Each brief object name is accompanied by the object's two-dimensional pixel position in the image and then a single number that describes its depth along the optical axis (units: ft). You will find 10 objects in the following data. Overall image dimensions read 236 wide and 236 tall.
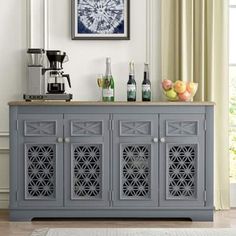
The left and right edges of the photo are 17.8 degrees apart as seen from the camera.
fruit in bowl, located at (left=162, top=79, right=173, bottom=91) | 19.86
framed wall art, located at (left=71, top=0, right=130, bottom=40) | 20.80
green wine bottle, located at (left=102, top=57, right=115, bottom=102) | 20.25
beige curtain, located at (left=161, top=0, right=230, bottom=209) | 20.53
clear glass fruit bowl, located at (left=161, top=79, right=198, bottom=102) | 19.63
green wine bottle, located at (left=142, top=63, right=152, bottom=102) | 20.28
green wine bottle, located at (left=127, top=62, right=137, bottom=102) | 20.25
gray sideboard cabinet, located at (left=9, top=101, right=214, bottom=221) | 19.17
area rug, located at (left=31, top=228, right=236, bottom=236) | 17.21
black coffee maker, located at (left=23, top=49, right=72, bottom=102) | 19.98
